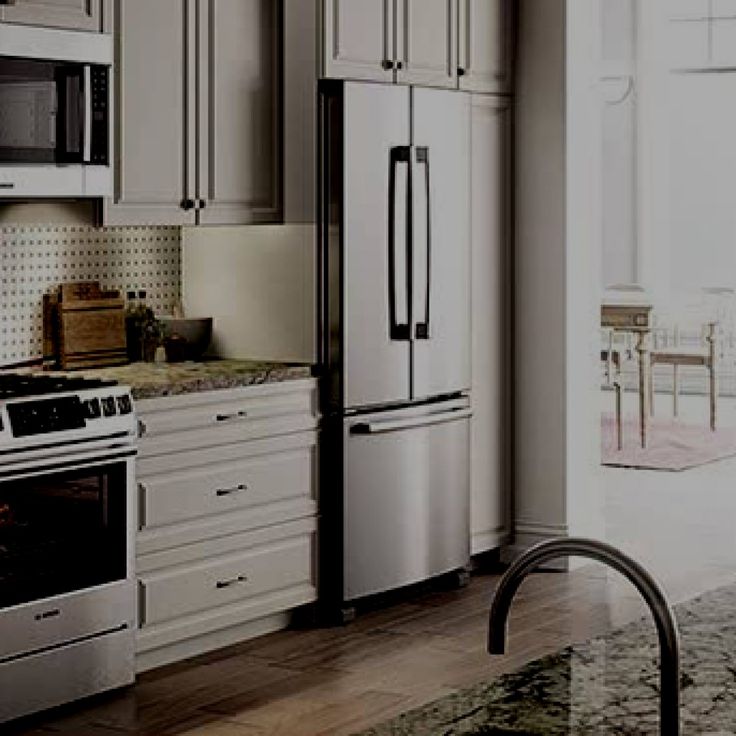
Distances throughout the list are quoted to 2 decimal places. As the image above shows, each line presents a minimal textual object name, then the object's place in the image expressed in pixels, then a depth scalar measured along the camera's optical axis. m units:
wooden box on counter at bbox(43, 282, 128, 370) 7.31
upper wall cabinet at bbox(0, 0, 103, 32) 6.30
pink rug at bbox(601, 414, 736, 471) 12.75
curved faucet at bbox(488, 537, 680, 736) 2.40
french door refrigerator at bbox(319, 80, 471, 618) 7.66
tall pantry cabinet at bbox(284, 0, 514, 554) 7.69
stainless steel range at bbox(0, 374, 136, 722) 6.12
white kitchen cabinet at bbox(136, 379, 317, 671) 6.85
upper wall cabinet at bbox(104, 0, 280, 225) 6.89
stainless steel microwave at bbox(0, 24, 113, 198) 6.28
